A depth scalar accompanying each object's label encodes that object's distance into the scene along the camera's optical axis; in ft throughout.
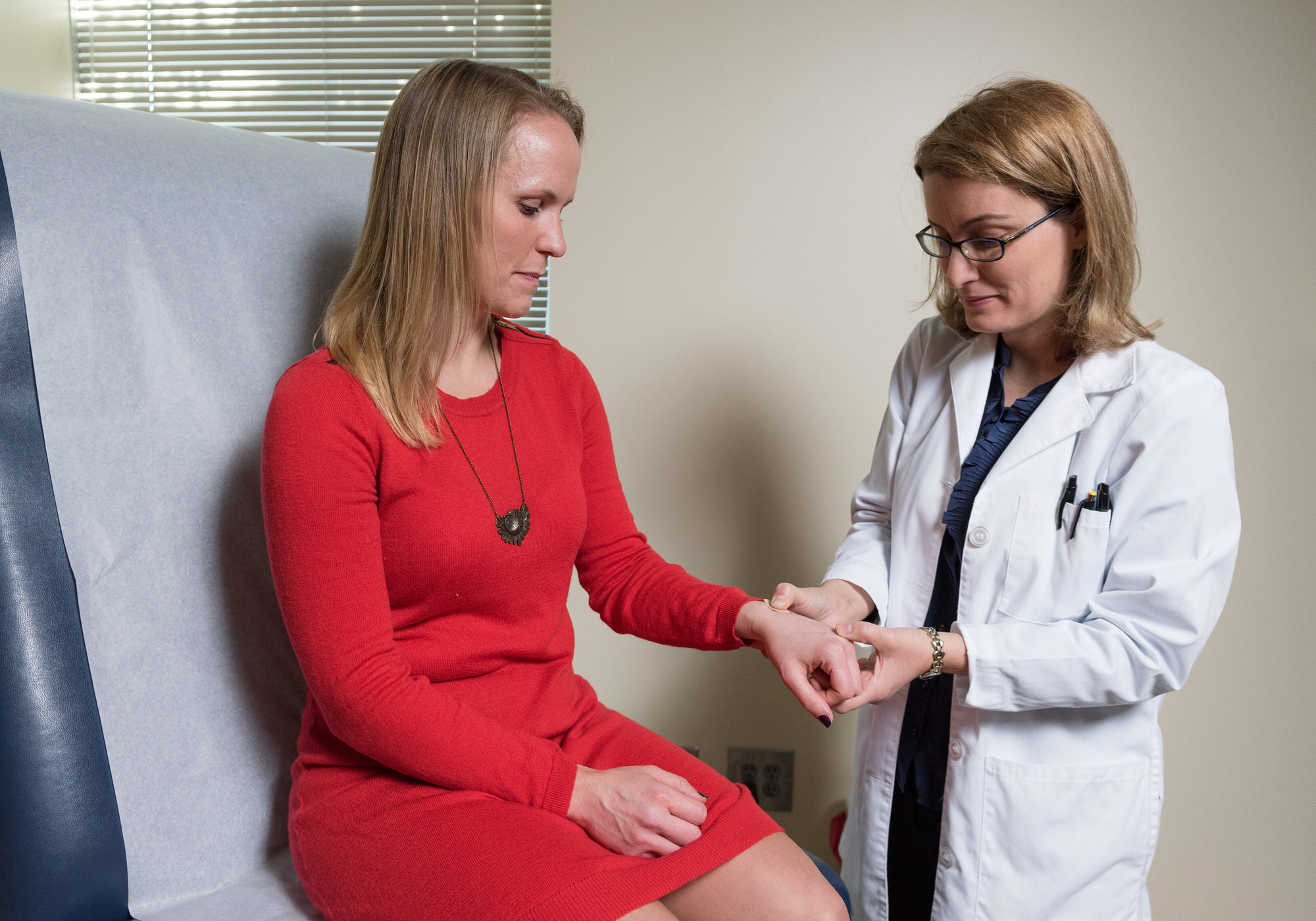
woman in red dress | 2.96
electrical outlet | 6.24
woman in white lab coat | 3.43
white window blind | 6.88
